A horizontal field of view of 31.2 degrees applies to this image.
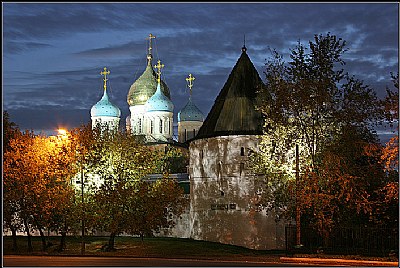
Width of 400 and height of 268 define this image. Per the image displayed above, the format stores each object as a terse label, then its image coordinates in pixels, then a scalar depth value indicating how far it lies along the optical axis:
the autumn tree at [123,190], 38.44
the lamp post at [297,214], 32.66
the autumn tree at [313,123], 34.53
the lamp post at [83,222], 35.94
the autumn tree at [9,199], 38.84
